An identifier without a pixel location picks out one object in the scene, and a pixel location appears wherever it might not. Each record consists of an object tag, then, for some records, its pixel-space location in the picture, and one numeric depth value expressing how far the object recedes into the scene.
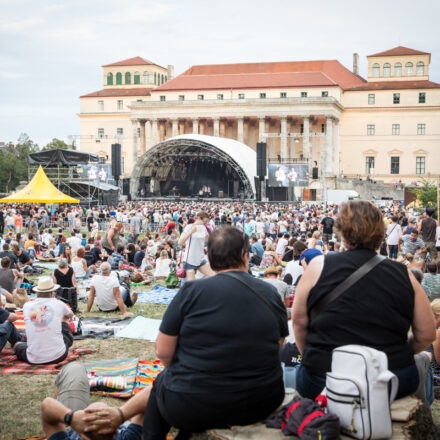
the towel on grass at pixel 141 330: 8.40
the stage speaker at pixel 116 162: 43.22
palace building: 67.94
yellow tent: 25.16
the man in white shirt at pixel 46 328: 6.35
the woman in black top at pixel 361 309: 3.19
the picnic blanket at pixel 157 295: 11.56
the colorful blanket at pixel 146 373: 5.95
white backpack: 2.96
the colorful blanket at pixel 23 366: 6.54
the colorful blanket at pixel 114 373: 5.91
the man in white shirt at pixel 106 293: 10.07
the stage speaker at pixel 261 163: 39.03
